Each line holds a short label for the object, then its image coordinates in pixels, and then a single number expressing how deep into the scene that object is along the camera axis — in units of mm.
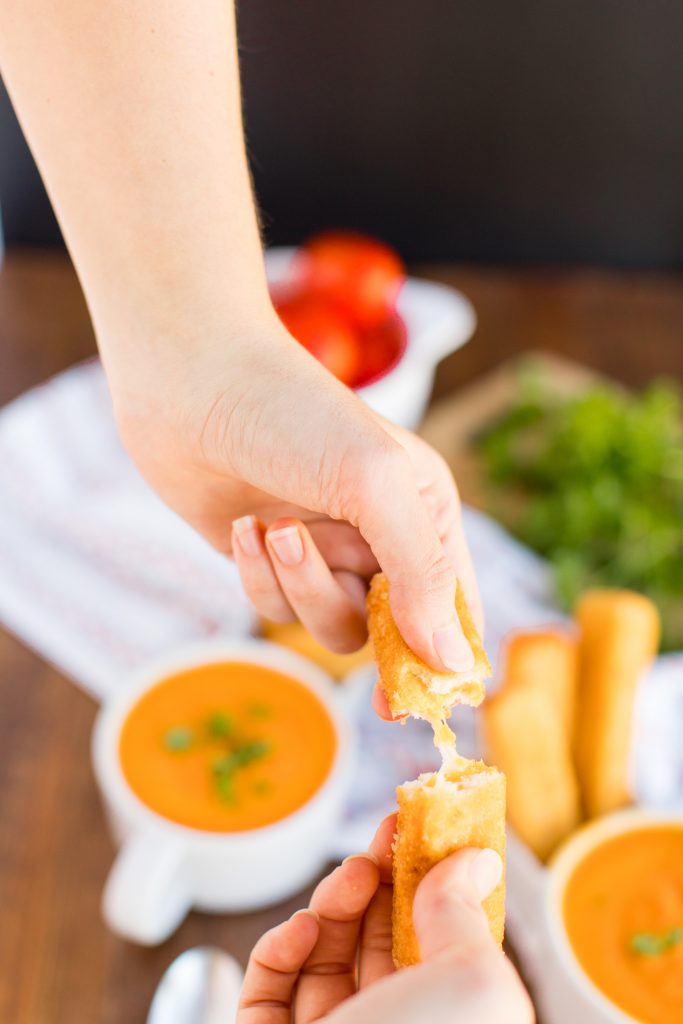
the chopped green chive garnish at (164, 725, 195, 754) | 1025
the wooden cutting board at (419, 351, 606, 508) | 1484
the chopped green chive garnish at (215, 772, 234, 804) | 982
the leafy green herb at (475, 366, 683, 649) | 1320
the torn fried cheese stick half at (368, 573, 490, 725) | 690
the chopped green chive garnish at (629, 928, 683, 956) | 873
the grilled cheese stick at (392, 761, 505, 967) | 643
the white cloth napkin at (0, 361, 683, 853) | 1121
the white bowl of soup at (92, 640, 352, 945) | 917
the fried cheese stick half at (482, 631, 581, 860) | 974
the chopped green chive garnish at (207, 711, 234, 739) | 1044
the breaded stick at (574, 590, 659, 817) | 1034
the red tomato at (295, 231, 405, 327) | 1407
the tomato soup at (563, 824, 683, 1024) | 850
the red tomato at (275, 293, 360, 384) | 1314
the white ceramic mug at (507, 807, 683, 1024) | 841
